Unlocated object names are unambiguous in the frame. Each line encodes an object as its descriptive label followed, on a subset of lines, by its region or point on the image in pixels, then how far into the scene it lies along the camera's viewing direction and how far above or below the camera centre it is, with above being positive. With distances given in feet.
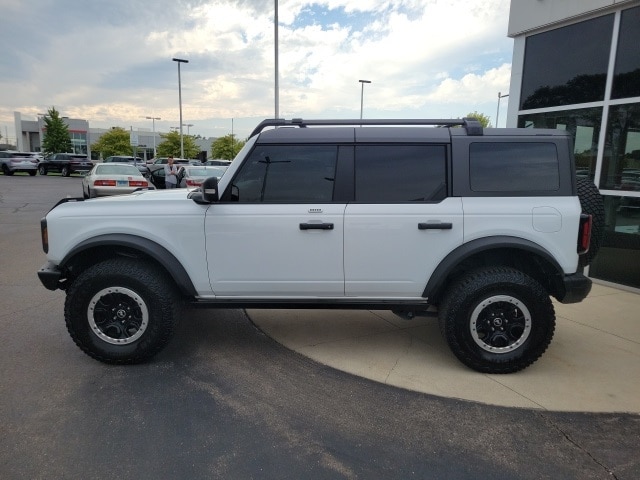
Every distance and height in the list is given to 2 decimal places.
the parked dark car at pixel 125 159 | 102.89 -0.21
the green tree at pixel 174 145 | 188.96 +6.14
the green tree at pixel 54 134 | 137.49 +7.13
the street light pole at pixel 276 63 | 53.85 +12.58
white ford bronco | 11.41 -1.92
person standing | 41.17 -1.78
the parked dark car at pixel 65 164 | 107.55 -1.75
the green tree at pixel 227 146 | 203.92 +6.74
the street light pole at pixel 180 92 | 125.49 +19.20
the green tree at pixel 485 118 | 159.12 +17.65
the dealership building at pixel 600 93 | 19.17 +3.48
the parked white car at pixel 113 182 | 44.98 -2.40
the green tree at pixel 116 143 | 201.05 +6.99
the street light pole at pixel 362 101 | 133.00 +18.73
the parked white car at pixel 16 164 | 104.73 -1.77
